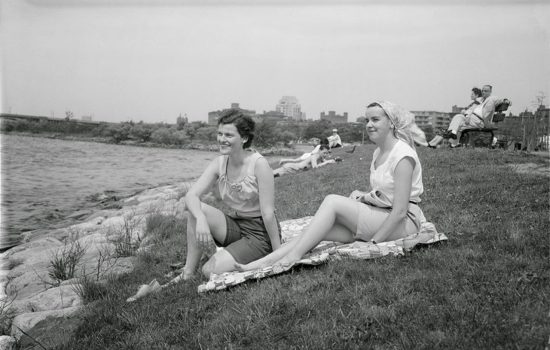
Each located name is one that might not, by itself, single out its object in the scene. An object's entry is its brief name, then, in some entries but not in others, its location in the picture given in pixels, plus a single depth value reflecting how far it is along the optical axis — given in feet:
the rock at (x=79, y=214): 47.15
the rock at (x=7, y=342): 12.72
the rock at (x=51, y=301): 15.83
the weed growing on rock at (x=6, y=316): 14.40
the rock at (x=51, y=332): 11.73
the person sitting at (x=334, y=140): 82.90
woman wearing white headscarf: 13.30
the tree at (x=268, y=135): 257.75
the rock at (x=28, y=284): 19.65
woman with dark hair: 13.99
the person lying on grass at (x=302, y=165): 56.50
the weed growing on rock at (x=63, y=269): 19.89
